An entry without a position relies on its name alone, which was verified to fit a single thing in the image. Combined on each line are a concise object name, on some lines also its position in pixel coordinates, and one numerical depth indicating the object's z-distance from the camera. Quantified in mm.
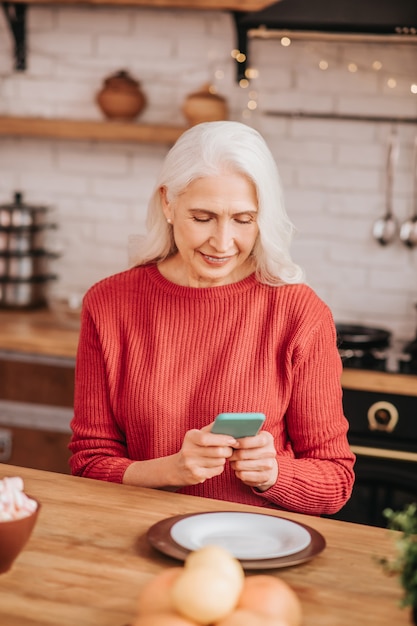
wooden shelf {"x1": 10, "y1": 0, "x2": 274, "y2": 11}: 3207
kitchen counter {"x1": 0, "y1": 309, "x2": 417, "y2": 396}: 2848
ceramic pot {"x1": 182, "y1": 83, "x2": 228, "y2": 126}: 3377
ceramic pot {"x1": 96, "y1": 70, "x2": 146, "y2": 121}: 3494
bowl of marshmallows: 1204
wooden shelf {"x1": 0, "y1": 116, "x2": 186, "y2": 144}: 3443
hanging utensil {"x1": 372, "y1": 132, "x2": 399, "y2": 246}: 3367
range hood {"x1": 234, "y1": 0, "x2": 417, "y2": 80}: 2896
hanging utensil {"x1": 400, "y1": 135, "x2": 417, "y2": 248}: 3355
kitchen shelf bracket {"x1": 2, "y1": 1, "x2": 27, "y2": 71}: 3588
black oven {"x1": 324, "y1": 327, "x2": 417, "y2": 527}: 2844
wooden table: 1181
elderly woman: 1898
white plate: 1336
